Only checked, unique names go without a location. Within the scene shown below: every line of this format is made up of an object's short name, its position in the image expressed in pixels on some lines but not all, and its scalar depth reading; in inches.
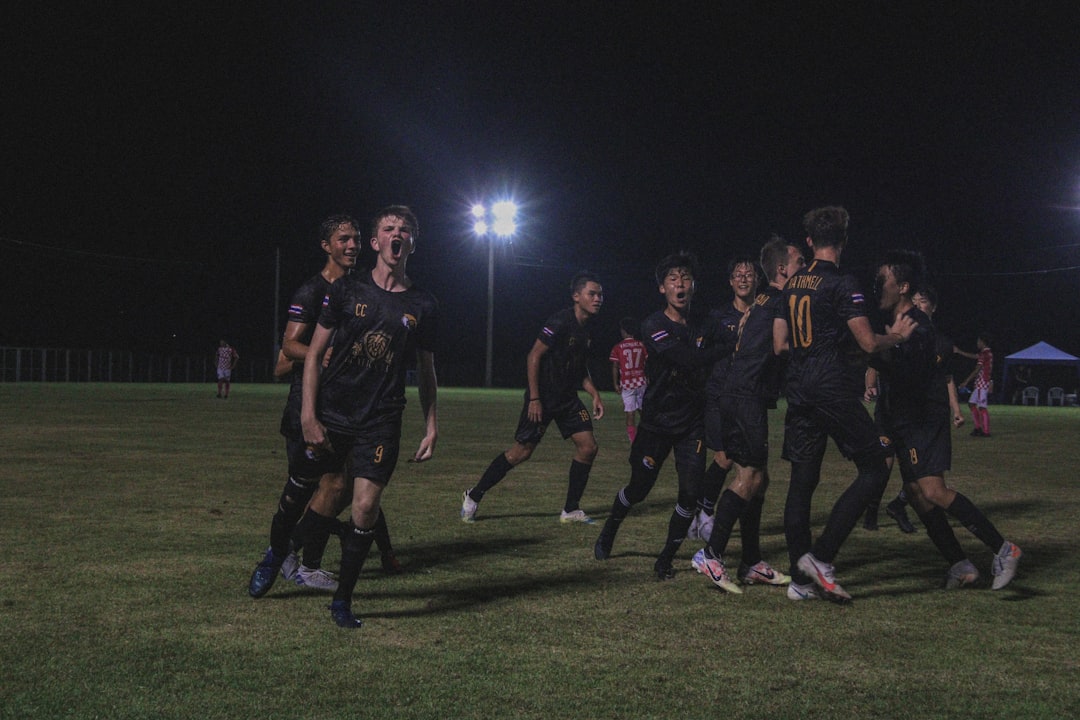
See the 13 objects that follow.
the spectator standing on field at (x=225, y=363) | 1435.8
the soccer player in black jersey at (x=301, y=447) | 232.2
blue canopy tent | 1979.6
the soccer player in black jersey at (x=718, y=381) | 281.0
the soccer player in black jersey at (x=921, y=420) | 266.1
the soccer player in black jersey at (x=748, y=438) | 255.9
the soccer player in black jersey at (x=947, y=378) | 305.7
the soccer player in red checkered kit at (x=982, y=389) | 880.3
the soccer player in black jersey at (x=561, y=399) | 370.9
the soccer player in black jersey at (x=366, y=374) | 217.0
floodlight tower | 2128.4
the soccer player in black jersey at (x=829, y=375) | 239.6
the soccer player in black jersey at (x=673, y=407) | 270.1
